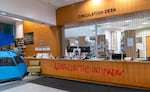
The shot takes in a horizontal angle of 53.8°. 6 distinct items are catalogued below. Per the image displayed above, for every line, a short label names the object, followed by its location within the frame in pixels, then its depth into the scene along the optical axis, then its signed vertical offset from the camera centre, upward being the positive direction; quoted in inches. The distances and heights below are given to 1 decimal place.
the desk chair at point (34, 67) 292.2 -39.9
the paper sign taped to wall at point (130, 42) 256.8 +7.8
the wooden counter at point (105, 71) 191.3 -37.1
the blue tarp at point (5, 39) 275.3 +16.3
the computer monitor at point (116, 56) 226.2 -14.8
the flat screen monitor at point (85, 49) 273.0 -4.1
